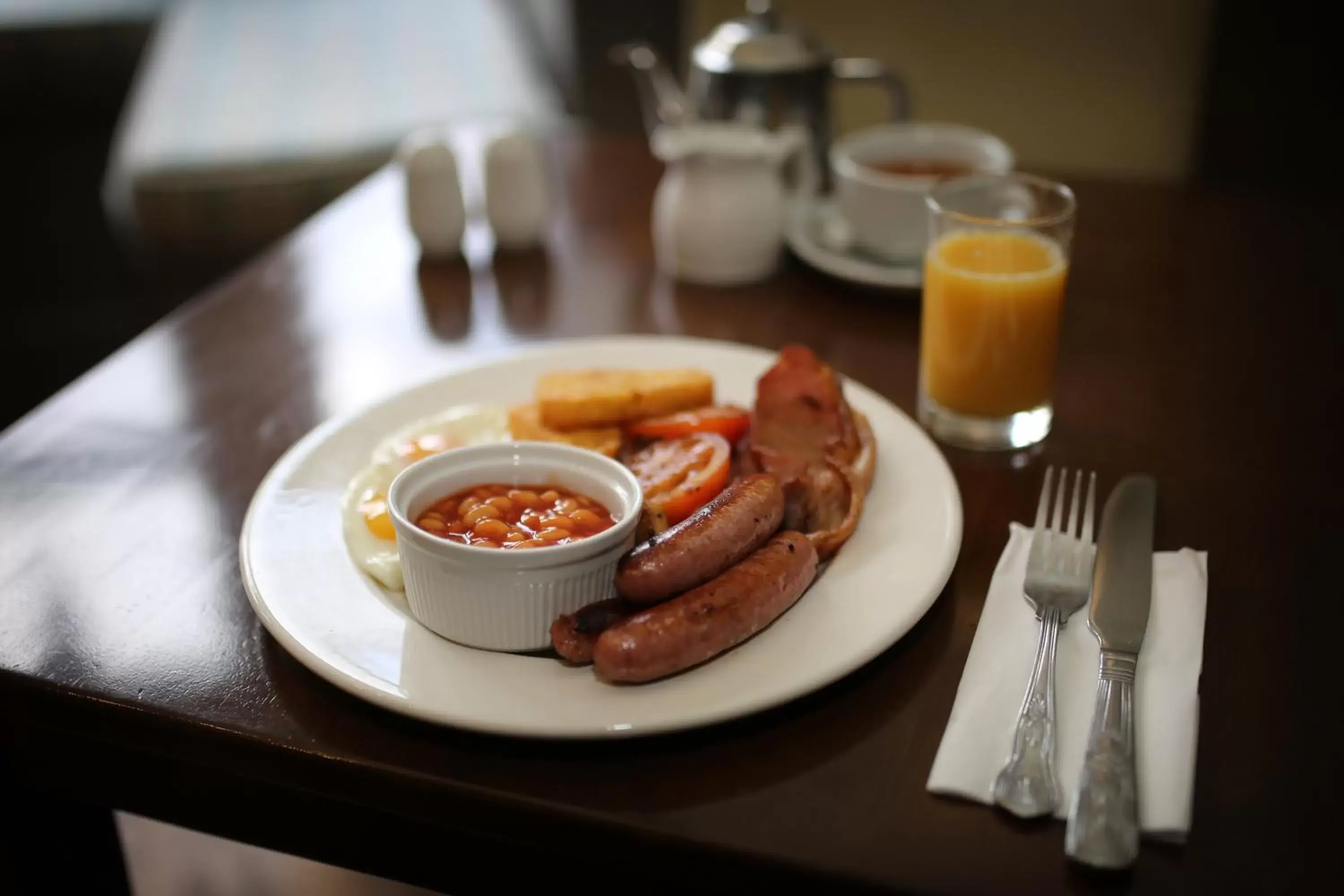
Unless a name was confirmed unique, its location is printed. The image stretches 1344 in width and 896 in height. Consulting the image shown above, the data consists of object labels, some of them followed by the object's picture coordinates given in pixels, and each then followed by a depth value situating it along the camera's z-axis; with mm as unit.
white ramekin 929
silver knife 767
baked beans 992
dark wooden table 816
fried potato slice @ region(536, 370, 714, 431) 1255
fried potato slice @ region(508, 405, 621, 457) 1239
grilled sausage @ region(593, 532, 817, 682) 868
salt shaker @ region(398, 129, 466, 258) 1821
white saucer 1695
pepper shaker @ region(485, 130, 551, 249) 1868
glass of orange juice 1273
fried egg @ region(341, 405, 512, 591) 1069
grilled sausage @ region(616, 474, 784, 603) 919
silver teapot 1903
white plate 862
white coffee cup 1704
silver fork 803
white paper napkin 814
